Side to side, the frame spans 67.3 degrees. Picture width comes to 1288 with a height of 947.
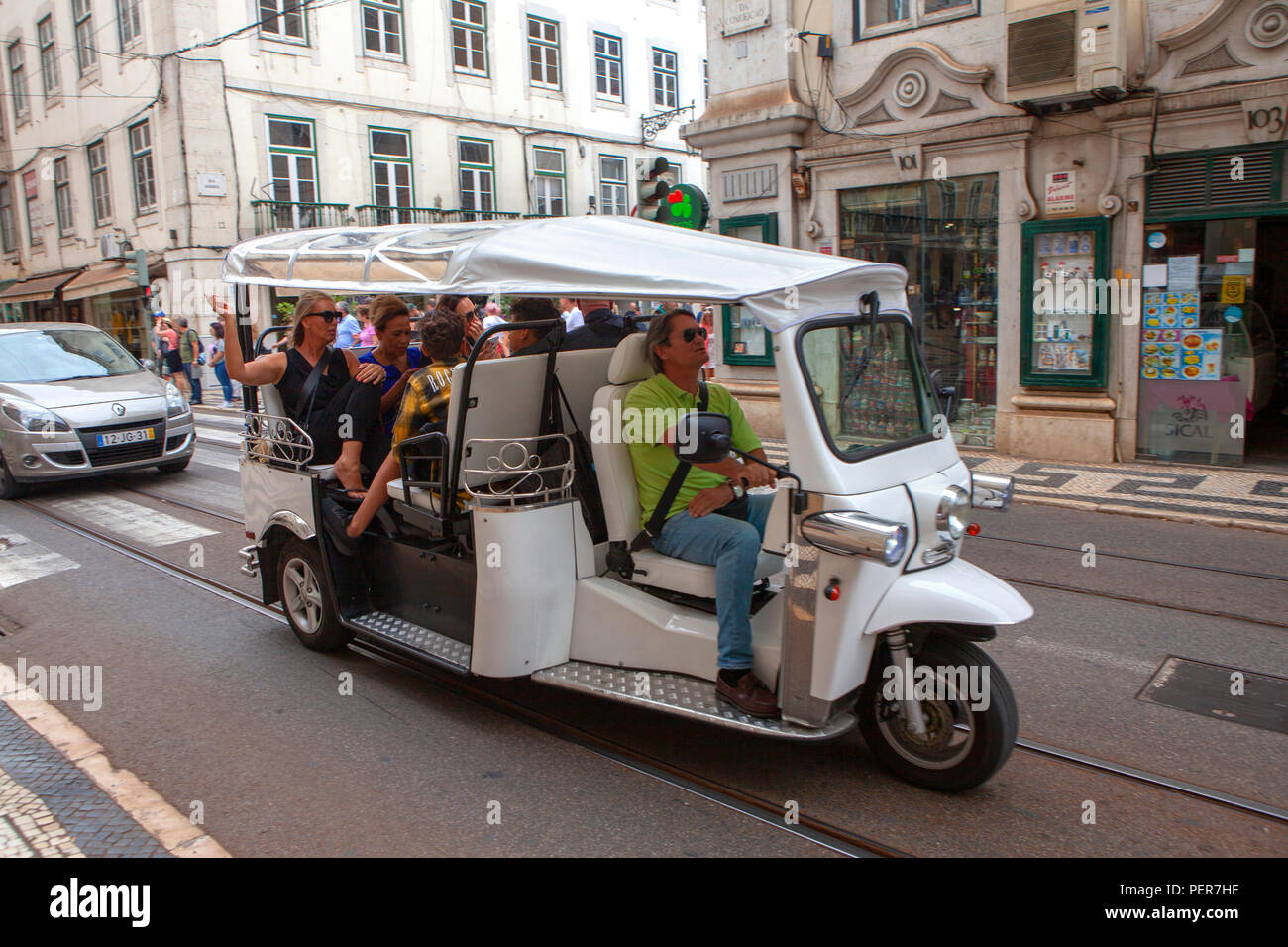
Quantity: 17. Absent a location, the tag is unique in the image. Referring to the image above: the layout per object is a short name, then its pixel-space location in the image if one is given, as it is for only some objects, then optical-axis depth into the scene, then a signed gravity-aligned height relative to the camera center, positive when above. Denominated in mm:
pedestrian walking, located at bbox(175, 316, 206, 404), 20516 +314
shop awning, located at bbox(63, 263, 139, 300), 24891 +2425
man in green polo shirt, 3734 -591
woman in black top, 5215 -131
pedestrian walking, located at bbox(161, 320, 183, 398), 19078 +307
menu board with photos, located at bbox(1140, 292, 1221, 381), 10016 -64
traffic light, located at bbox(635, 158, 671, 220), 9961 +1692
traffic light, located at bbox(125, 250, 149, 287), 18172 +1972
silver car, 9695 -390
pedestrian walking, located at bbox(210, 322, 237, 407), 20062 +189
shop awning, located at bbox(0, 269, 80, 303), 28359 +2615
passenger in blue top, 5344 +98
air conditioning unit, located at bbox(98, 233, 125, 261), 25016 +3263
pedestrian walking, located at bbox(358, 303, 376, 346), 13352 +387
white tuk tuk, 3453 -668
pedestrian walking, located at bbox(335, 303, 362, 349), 13219 +456
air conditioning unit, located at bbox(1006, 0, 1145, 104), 9492 +2925
